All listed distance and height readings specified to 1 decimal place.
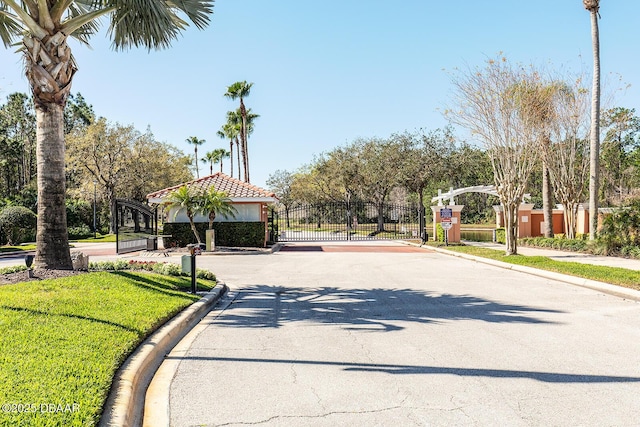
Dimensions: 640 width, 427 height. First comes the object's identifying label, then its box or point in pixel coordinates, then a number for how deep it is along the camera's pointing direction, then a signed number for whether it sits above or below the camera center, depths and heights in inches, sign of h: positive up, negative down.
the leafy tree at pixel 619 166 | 1593.3 +177.5
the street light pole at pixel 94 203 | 1633.2 +63.5
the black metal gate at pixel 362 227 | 1399.6 -37.6
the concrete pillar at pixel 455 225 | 1102.4 -20.6
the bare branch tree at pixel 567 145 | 933.2 +130.0
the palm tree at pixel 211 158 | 3228.3 +415.5
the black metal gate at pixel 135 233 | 940.7 -22.4
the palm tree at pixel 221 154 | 3186.5 +427.8
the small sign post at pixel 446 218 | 984.9 -3.3
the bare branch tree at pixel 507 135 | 780.6 +125.7
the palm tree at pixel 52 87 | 381.1 +105.6
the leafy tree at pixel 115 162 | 1663.4 +205.4
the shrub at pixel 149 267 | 467.2 -43.1
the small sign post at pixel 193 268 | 395.2 -37.3
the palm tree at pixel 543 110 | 800.3 +175.3
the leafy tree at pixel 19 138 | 2084.2 +371.2
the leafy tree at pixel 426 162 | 1596.9 +174.3
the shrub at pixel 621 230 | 753.0 -25.9
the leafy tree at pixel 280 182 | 3020.2 +226.6
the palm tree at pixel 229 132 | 2114.3 +412.9
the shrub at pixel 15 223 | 1205.1 +4.1
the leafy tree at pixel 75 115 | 2439.7 +533.7
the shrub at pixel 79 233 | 1598.2 -30.8
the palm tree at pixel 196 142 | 3174.2 +502.1
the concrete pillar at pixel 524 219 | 1185.4 -9.8
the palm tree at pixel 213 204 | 948.0 +31.5
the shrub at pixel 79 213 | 1741.4 +37.7
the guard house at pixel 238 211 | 1029.8 +20.7
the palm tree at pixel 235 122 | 1977.7 +419.8
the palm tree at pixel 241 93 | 1742.1 +447.3
